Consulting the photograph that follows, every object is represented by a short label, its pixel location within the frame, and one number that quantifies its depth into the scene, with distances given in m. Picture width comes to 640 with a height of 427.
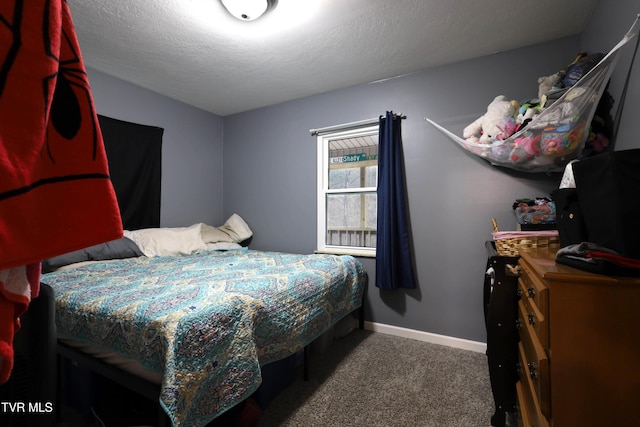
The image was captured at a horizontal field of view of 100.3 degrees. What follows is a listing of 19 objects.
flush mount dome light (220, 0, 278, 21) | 1.58
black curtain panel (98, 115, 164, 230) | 2.61
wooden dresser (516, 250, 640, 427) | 0.68
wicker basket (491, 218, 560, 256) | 1.34
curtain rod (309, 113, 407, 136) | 2.63
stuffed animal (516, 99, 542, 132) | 1.68
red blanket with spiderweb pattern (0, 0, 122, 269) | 0.37
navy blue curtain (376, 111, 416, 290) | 2.44
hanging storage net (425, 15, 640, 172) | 1.28
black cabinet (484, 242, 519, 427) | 1.30
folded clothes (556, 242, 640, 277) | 0.68
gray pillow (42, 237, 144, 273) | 1.90
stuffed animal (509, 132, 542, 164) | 1.62
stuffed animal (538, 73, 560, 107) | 1.62
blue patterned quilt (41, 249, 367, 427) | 1.01
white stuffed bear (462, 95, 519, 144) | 1.87
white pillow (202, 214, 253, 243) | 3.04
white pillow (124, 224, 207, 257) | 2.53
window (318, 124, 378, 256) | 2.93
